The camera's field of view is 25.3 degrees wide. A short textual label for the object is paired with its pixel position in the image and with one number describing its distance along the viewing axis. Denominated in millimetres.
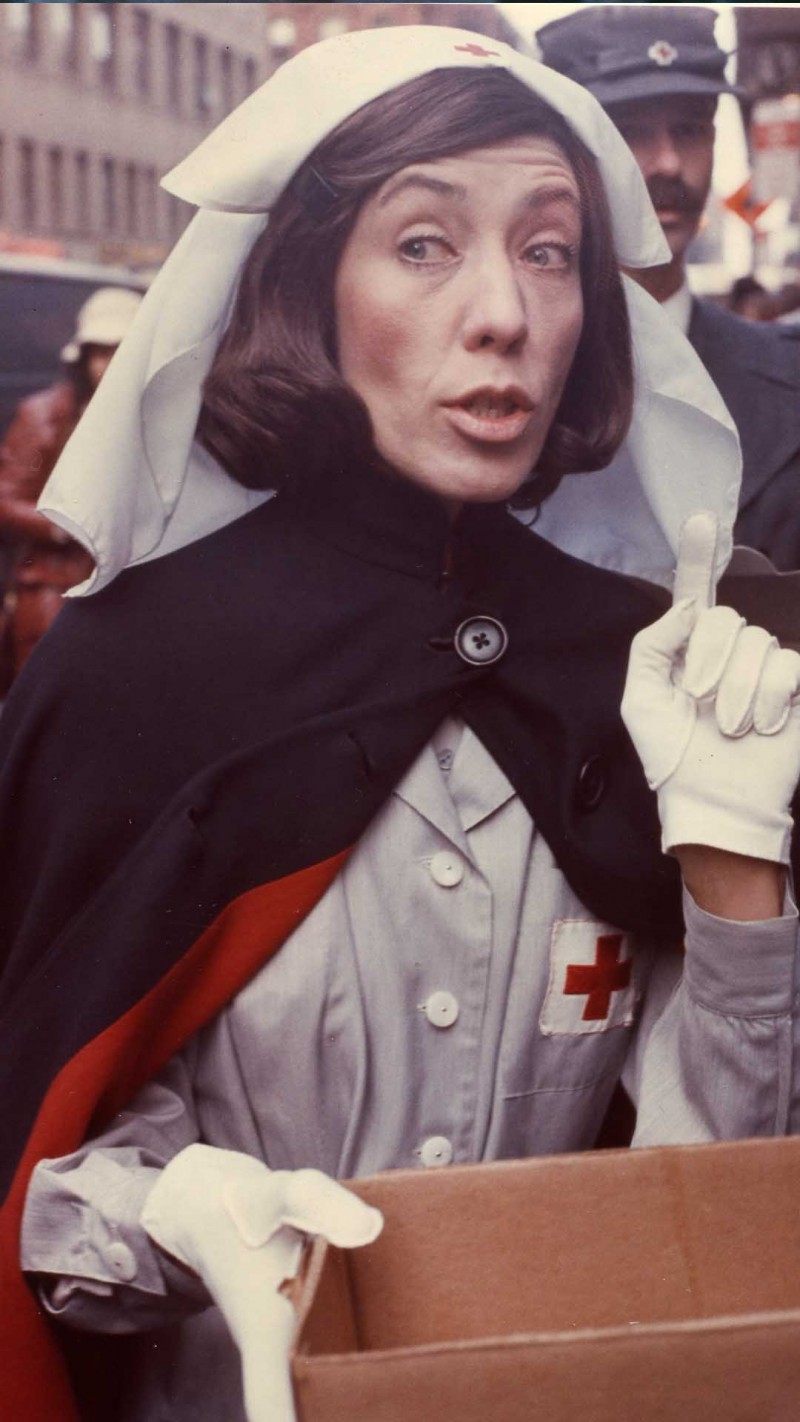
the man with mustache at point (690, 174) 1793
